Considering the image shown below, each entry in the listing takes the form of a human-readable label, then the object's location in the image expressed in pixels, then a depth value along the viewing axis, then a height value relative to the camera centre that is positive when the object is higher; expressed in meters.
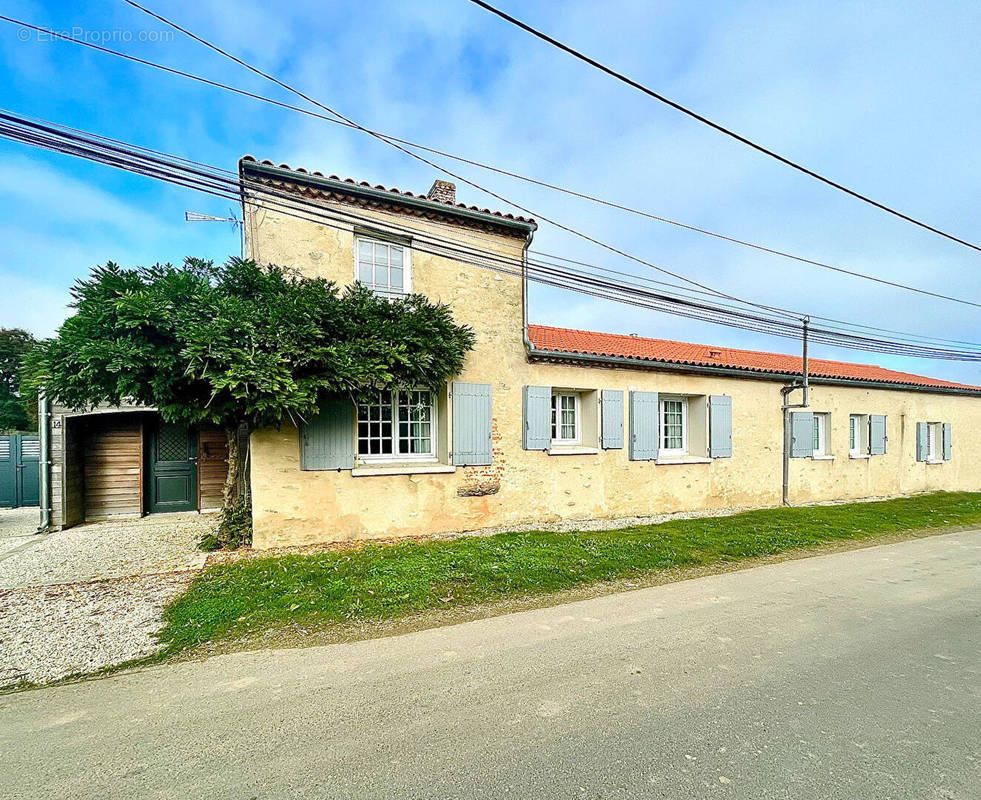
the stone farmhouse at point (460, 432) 7.20 -0.63
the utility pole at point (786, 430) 11.05 -0.82
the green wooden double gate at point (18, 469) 10.18 -1.52
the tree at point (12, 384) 25.70 +1.16
